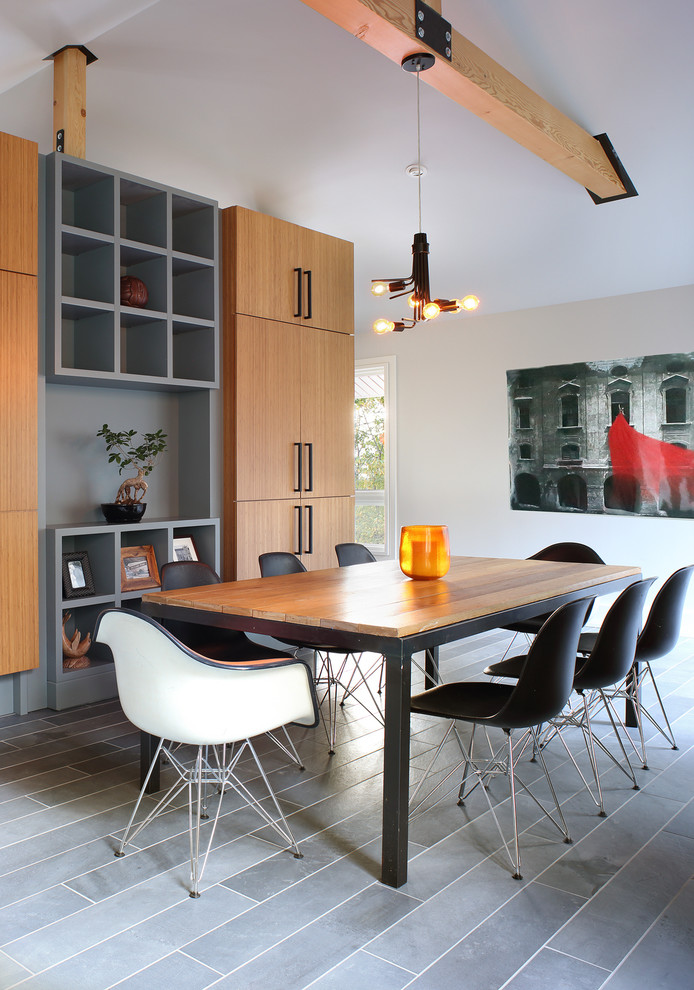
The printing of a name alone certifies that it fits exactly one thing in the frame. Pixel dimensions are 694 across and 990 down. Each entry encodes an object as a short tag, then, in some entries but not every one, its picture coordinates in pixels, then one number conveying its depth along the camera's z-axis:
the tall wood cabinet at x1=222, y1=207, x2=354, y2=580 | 4.78
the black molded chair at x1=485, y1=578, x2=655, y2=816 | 2.72
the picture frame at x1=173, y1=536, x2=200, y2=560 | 4.67
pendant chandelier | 3.88
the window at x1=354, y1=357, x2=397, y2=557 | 7.89
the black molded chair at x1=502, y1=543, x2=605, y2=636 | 4.05
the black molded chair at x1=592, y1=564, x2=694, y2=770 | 3.11
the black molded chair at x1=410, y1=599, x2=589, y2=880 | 2.36
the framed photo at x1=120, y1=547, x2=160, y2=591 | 4.42
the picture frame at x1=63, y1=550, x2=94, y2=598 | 4.21
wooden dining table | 2.24
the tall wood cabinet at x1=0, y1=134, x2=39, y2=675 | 3.74
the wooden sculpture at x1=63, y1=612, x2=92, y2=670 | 4.14
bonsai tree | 4.44
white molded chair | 2.18
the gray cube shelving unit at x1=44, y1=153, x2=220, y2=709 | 3.98
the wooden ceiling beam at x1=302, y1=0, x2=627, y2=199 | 3.01
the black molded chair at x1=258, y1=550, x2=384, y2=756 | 3.73
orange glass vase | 3.23
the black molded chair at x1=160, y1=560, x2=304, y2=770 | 3.17
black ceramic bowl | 4.36
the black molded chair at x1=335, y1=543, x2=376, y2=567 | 4.35
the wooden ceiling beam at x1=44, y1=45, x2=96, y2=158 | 4.21
